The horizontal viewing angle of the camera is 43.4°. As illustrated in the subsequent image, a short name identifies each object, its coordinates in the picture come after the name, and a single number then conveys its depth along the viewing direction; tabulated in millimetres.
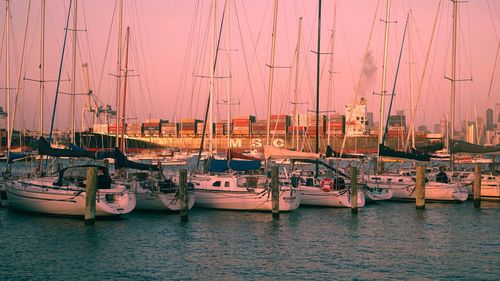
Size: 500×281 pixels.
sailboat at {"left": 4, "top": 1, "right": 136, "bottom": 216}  30281
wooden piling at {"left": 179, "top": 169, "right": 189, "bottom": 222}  30469
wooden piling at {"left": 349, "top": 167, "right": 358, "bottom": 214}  34312
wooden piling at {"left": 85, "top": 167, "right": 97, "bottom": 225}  28375
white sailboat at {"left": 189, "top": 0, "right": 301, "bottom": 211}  33312
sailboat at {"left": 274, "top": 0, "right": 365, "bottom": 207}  35781
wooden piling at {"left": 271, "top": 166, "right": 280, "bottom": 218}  31500
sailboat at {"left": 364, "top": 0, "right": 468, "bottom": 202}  39875
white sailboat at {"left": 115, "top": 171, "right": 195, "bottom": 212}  33375
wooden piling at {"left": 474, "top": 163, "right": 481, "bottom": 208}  37562
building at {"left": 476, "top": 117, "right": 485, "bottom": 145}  72606
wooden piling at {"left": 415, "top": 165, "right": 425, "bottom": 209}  35812
